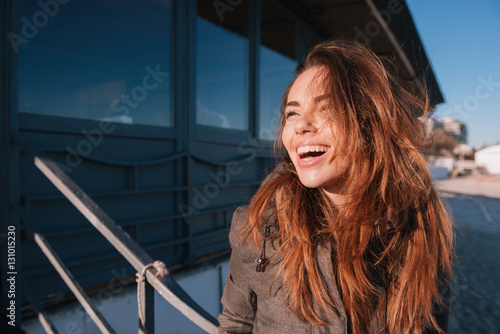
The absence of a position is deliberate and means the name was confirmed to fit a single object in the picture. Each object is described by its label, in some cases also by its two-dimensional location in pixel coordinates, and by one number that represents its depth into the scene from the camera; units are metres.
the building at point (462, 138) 51.62
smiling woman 1.02
